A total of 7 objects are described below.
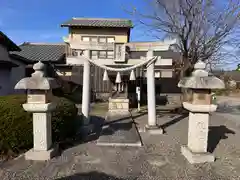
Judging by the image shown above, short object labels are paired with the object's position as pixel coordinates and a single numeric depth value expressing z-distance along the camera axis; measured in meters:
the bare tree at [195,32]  7.94
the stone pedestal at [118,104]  10.57
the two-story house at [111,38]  13.60
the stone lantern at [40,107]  3.68
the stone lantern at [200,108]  3.60
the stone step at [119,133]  4.94
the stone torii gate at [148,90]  5.86
